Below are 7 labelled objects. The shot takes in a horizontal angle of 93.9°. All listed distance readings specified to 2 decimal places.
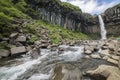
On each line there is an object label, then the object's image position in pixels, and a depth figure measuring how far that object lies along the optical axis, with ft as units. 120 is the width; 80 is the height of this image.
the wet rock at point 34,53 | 19.39
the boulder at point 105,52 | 19.21
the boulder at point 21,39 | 22.81
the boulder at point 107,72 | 9.19
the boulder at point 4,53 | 18.88
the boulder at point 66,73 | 10.05
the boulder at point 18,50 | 19.61
